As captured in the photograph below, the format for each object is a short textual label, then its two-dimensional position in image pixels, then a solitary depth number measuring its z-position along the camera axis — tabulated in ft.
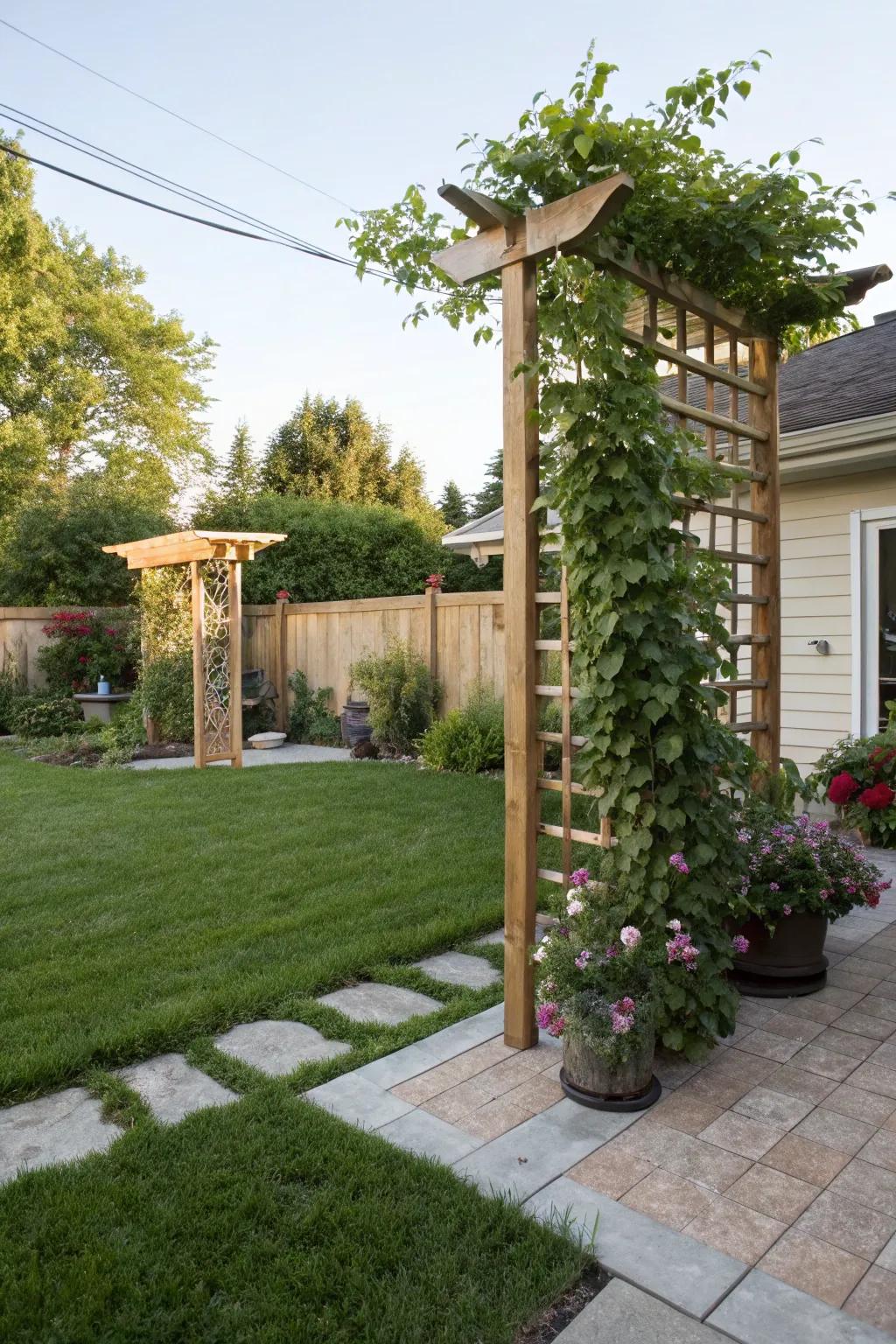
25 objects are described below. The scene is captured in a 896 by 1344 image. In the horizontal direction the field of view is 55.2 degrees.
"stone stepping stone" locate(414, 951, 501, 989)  10.11
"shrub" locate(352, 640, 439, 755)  26.61
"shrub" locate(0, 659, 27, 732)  33.14
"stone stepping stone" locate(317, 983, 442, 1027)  9.09
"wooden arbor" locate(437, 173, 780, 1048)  7.86
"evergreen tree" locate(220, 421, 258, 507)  65.82
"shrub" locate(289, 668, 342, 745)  30.45
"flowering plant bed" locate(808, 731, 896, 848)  15.23
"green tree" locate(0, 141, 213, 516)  53.31
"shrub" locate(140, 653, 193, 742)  28.68
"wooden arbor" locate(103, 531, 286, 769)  25.71
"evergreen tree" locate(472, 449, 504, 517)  69.87
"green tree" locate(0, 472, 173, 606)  39.32
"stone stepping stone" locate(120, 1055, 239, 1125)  7.23
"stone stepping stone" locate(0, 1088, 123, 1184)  6.55
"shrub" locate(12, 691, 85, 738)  31.96
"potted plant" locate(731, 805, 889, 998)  9.39
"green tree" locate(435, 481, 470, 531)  72.13
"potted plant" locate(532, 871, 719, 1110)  7.17
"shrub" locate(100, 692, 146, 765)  26.66
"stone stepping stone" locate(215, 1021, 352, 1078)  8.05
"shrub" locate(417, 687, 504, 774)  23.43
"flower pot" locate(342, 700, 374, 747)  27.81
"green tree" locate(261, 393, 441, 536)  65.00
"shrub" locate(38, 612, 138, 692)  33.96
